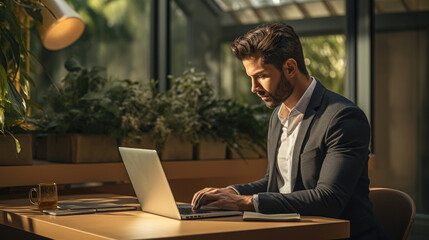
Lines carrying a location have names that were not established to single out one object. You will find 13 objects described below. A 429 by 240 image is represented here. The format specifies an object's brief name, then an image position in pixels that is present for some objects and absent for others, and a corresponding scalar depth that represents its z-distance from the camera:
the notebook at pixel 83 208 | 2.66
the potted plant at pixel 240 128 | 4.29
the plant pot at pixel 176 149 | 4.17
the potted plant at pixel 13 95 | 3.20
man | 2.59
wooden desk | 2.15
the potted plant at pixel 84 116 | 3.86
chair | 2.81
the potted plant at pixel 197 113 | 4.17
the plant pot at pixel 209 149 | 4.29
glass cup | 2.78
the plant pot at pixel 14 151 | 3.50
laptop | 2.45
